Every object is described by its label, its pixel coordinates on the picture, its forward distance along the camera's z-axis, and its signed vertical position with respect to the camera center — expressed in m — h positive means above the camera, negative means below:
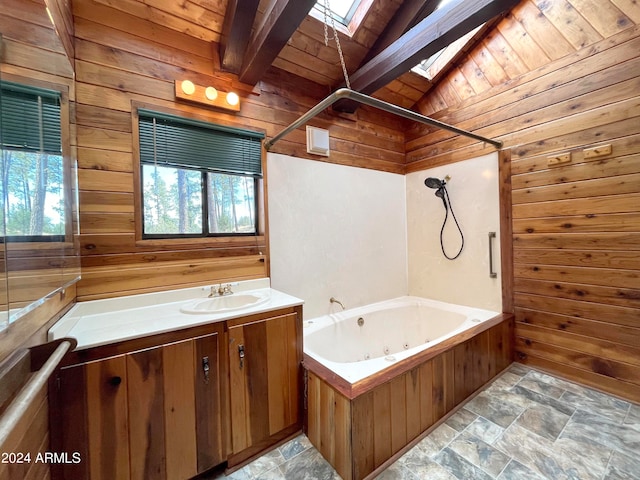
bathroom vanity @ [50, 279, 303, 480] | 1.10 -0.71
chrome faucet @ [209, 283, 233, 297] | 1.88 -0.37
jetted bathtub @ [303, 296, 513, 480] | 1.35 -0.95
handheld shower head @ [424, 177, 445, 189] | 2.80 +0.54
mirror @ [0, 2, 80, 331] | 0.84 +0.25
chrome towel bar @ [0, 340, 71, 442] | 0.59 -0.39
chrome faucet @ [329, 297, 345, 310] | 2.58 -0.64
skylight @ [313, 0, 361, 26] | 2.19 +1.93
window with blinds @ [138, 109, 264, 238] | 1.75 +0.46
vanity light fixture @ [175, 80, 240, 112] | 1.82 +1.05
